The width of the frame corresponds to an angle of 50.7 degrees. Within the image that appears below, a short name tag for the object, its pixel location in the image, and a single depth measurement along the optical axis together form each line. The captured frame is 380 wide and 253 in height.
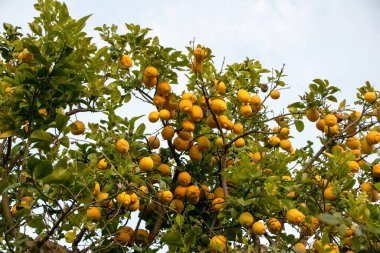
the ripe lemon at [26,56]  3.09
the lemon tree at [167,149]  2.65
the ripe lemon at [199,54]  3.41
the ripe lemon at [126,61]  3.93
